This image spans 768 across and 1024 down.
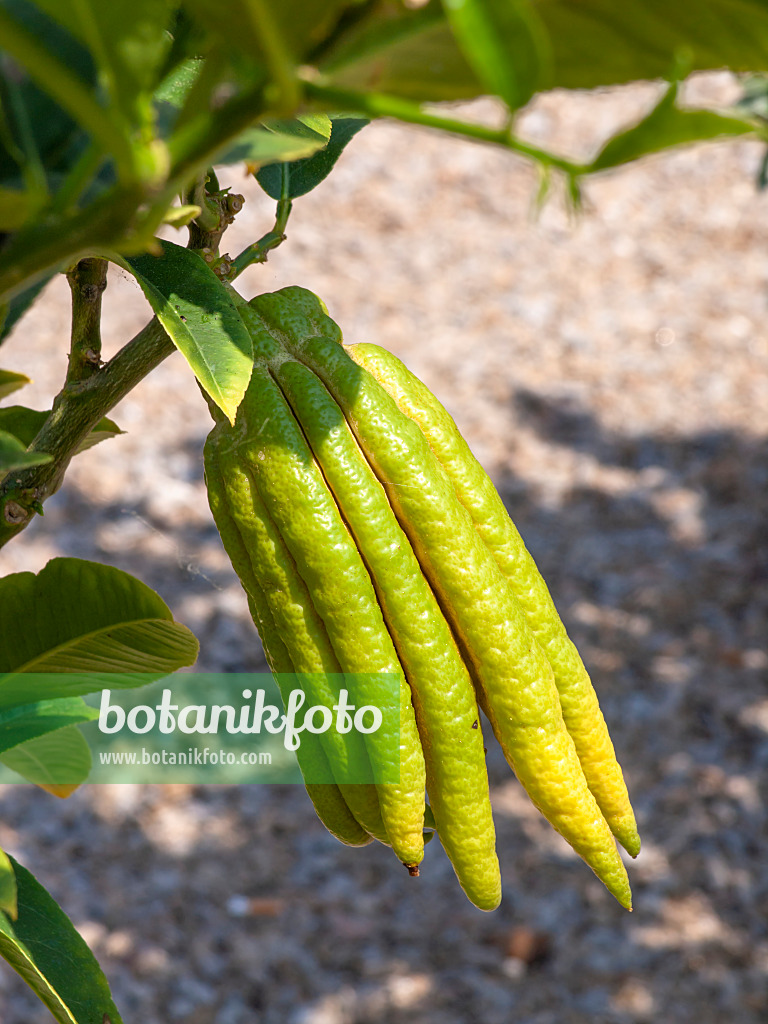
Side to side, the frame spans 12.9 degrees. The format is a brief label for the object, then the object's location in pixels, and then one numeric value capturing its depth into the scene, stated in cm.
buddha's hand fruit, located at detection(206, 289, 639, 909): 85
